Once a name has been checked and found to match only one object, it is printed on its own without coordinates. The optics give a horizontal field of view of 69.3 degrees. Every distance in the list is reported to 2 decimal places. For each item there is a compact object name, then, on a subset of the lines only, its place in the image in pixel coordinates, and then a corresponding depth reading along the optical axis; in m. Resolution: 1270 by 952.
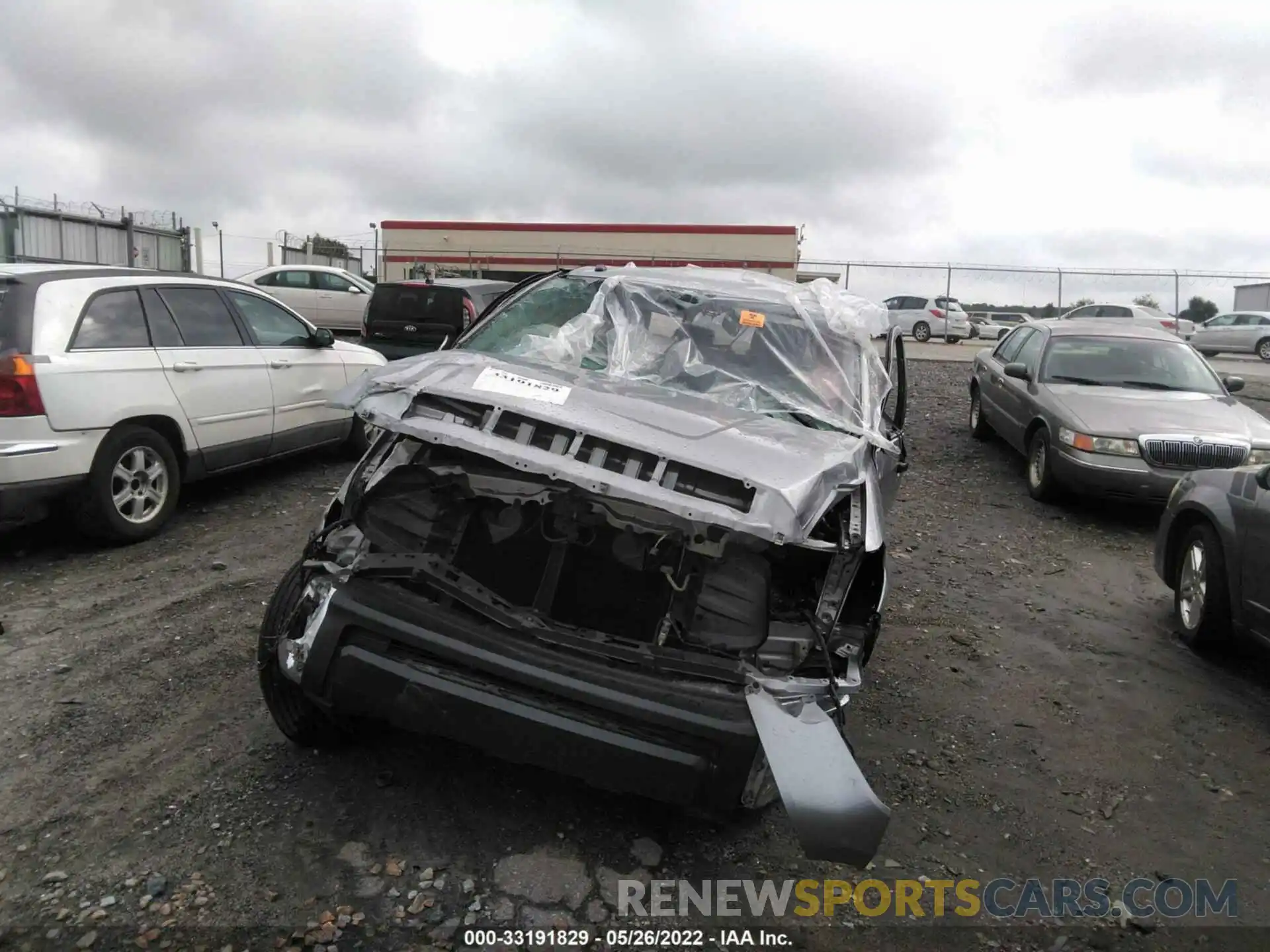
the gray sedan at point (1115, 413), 7.00
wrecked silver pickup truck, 2.61
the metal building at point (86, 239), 16.20
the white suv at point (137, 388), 4.95
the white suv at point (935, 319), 28.14
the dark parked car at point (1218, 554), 4.26
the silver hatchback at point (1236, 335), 25.08
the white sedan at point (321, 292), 17.94
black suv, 10.23
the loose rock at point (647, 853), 2.88
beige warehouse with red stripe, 25.97
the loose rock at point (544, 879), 2.68
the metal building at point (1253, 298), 29.72
